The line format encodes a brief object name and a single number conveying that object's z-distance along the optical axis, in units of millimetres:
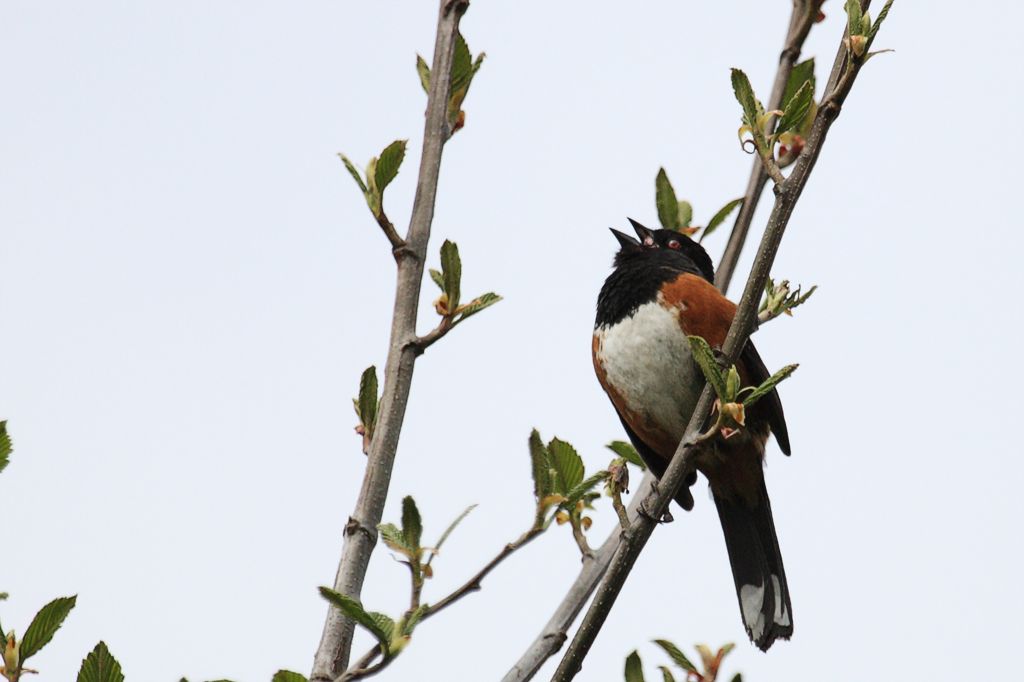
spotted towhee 8203
